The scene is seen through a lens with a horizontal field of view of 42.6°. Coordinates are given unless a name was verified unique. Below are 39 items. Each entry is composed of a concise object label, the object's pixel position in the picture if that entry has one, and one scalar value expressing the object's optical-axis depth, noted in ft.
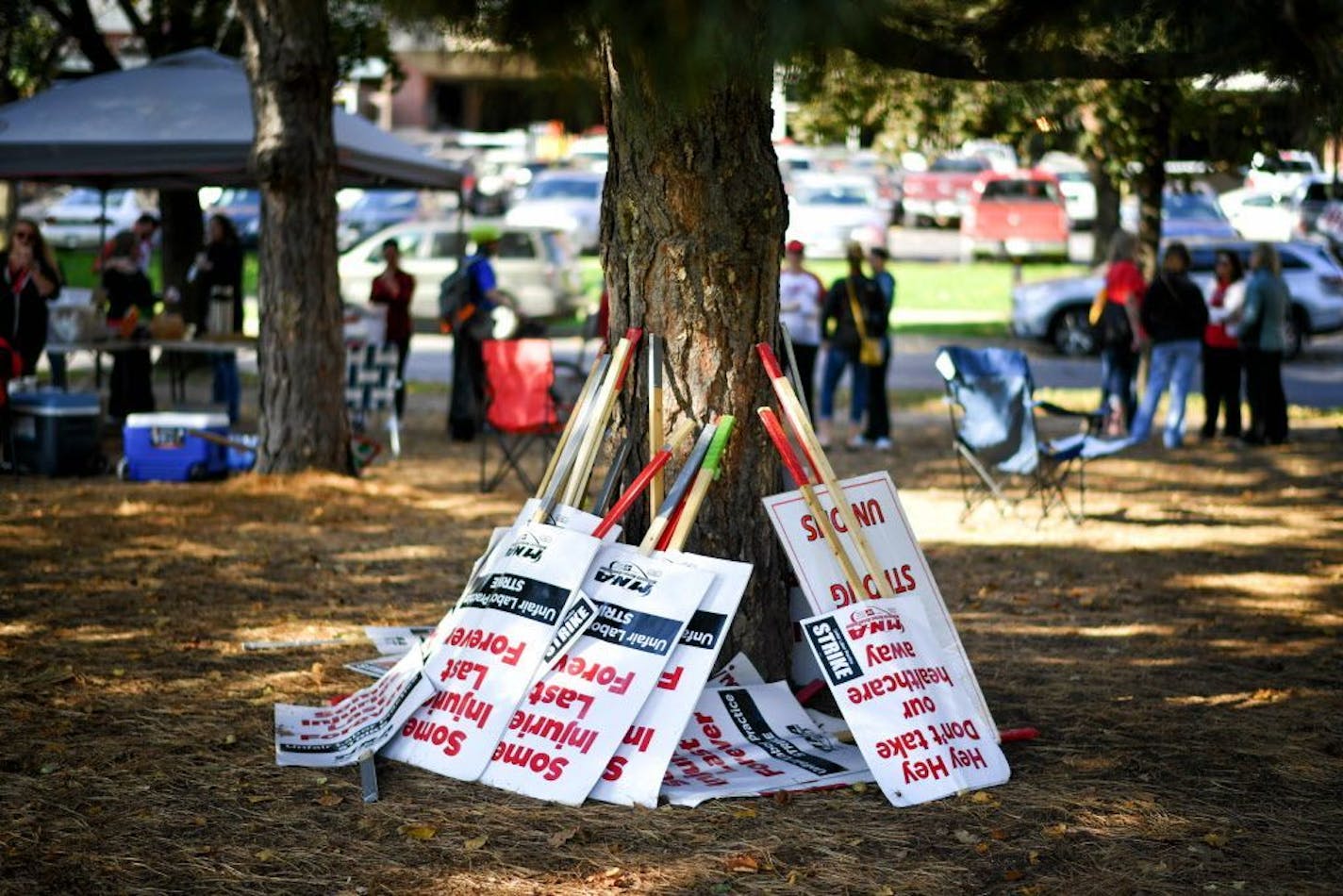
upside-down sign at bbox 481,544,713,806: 17.57
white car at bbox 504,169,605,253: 102.22
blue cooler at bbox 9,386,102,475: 39.17
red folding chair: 35.94
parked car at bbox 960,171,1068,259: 105.19
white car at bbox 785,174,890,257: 105.50
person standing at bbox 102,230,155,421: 48.29
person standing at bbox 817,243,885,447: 44.86
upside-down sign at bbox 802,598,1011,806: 17.84
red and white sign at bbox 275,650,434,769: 18.48
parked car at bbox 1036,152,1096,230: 121.60
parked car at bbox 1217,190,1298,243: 112.98
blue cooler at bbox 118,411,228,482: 38.50
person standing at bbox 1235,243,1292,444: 45.83
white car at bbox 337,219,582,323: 78.02
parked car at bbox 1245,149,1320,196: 115.34
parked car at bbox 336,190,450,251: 101.55
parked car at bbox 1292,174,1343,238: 106.93
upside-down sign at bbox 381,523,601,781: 18.12
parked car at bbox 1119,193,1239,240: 90.97
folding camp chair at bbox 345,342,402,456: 41.16
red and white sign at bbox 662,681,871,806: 17.94
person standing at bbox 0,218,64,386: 38.06
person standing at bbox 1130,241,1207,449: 45.62
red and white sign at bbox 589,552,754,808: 17.47
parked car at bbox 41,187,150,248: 111.14
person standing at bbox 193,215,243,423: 52.60
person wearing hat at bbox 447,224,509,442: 45.65
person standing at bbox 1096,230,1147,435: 46.85
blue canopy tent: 43.39
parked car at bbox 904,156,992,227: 122.31
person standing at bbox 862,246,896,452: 45.16
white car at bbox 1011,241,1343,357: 71.00
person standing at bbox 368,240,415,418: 48.83
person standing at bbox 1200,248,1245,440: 46.91
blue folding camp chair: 35.24
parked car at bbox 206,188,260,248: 104.43
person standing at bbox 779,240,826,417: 44.70
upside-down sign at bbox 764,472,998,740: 18.98
